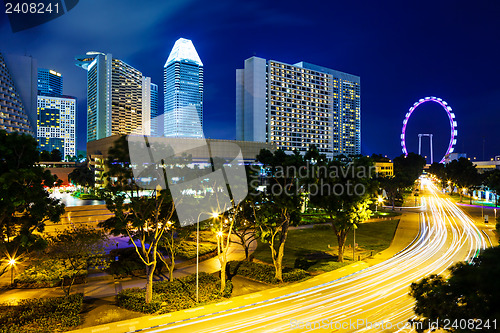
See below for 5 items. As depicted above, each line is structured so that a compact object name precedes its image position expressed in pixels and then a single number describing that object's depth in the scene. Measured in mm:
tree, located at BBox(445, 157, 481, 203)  90375
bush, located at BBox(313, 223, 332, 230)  48781
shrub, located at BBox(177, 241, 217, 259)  32244
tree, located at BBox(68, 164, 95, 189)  82562
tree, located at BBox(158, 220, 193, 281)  25766
